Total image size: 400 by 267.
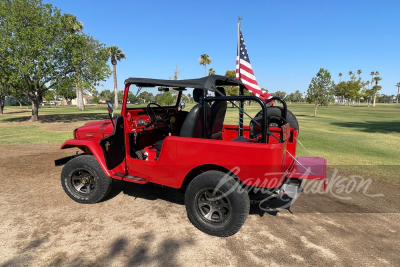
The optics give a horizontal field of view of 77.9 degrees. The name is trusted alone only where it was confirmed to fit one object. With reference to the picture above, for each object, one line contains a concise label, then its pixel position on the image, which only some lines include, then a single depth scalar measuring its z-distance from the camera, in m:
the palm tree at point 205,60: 57.59
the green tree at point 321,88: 25.34
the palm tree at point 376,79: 93.91
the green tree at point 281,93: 133.95
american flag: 7.50
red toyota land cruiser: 2.99
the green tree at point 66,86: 18.61
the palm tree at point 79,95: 40.21
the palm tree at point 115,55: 43.78
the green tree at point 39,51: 15.41
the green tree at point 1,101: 28.28
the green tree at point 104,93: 125.45
